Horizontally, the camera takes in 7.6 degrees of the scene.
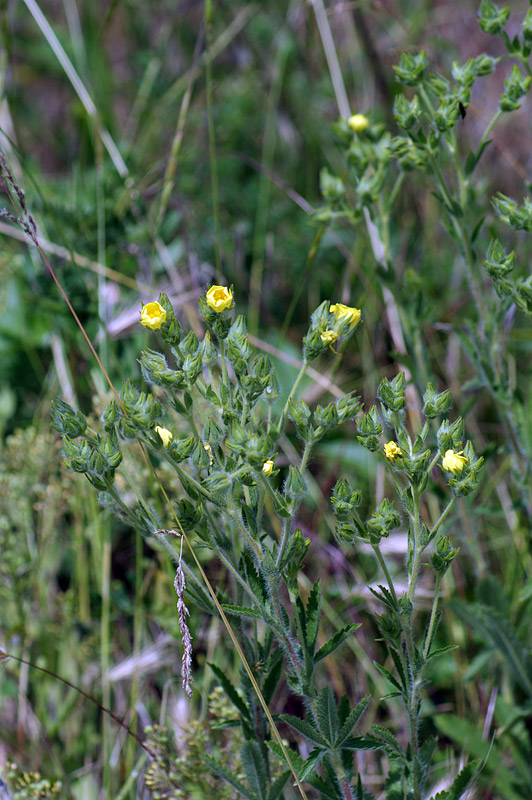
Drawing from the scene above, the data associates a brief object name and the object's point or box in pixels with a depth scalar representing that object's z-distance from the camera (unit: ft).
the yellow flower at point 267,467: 4.98
